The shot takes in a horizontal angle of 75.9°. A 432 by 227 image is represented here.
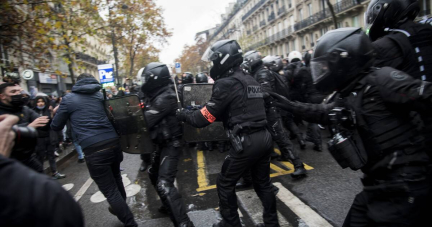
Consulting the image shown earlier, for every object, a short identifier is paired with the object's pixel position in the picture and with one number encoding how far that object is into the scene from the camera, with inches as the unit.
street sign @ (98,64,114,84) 549.6
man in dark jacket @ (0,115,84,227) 31.4
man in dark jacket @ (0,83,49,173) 120.1
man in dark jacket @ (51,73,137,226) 121.6
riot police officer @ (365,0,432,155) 90.7
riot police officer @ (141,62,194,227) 115.8
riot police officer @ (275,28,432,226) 63.6
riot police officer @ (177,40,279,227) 103.8
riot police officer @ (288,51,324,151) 224.4
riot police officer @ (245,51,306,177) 173.6
